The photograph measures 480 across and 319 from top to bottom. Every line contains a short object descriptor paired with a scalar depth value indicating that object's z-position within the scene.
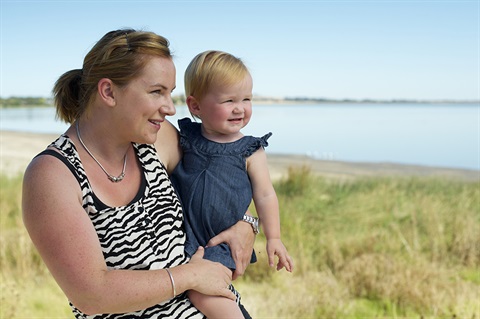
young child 2.11
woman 1.65
